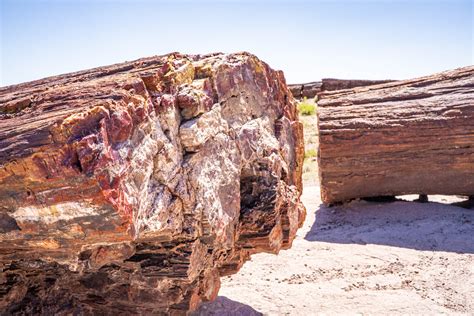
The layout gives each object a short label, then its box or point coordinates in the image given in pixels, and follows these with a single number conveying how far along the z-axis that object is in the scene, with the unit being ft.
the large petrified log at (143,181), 6.25
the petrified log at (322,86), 45.40
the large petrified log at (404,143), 19.57
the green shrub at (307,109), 44.50
